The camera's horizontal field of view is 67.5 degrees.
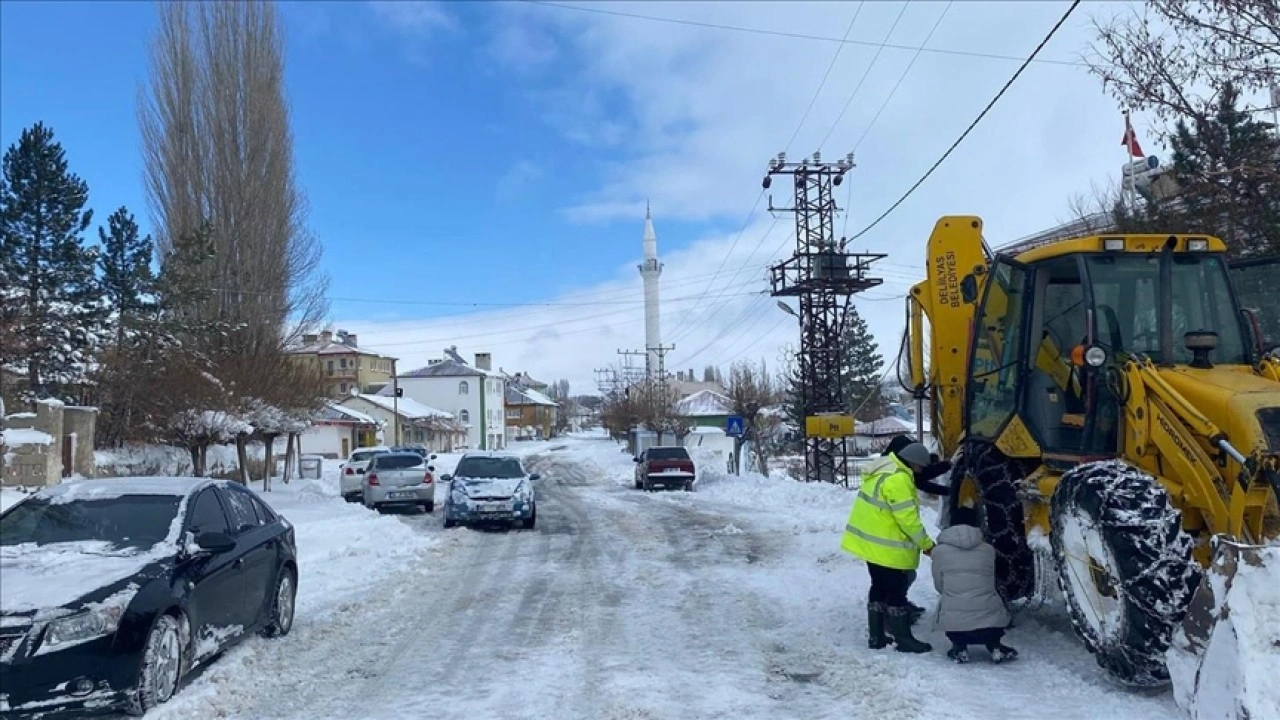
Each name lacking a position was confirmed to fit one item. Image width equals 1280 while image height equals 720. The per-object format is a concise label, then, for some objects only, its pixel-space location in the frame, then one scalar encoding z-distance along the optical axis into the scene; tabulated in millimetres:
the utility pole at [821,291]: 33281
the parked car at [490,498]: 18812
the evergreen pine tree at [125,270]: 29766
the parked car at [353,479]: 30922
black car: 5578
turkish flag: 25650
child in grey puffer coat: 7000
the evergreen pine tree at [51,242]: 26828
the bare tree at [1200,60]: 11266
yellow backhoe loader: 5527
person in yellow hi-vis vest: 7406
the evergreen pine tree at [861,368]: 66438
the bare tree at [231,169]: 37125
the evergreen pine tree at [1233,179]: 11945
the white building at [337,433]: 64750
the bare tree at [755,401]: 44688
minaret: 84375
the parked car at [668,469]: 34312
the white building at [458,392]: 102812
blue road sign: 35125
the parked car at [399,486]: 24141
